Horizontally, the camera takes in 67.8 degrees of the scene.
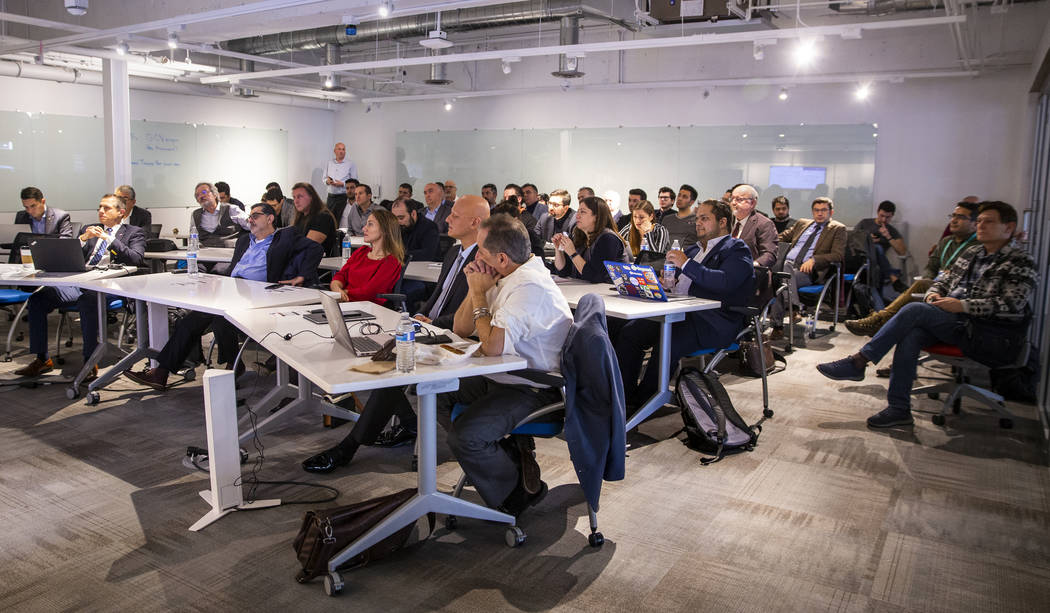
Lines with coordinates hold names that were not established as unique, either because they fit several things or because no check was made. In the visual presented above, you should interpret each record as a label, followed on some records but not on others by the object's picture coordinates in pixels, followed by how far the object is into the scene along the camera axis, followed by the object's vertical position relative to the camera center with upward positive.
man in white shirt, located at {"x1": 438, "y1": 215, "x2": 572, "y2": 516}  3.04 -0.53
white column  9.64 +1.01
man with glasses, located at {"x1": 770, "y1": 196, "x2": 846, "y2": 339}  7.91 -0.32
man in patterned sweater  4.61 -0.50
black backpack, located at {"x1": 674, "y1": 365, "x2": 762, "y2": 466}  4.25 -1.12
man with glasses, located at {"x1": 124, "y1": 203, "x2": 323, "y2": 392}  5.07 -0.45
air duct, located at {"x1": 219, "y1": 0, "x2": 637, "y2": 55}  9.10 +2.38
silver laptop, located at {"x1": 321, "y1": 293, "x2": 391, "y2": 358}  3.14 -0.55
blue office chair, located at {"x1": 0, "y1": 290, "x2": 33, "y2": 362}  5.94 -0.74
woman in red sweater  4.89 -0.35
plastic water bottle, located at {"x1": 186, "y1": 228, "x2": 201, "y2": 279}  5.52 -0.43
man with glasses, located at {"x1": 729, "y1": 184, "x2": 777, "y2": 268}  7.10 -0.11
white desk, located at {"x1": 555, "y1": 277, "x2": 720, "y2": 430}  4.23 -0.53
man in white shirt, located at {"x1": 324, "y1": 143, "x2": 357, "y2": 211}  12.48 +0.53
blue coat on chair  2.96 -0.73
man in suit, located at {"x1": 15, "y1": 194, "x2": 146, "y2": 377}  5.66 -0.48
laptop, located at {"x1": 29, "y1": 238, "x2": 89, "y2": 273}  5.41 -0.37
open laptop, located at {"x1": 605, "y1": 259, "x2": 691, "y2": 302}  4.57 -0.40
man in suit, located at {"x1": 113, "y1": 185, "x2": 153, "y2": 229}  8.43 -0.11
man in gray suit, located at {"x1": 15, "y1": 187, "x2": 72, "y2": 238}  7.26 -0.15
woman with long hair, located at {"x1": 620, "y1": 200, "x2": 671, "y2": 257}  6.76 -0.15
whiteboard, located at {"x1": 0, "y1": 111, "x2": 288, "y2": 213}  11.17 +0.71
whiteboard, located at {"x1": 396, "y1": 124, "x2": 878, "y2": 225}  10.38 +0.85
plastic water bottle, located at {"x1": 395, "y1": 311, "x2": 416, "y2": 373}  2.78 -0.49
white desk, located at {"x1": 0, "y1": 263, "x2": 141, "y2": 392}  5.13 -0.52
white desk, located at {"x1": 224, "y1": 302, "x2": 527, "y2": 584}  2.70 -0.60
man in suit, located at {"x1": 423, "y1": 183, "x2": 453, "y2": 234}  8.62 +0.05
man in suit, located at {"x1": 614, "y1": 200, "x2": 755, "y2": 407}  4.62 -0.48
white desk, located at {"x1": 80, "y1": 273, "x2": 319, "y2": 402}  4.42 -0.54
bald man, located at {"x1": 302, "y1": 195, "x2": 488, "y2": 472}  3.79 -0.59
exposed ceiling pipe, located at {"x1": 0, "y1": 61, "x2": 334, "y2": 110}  10.82 +1.85
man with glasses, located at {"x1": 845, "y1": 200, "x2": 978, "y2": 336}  5.53 -0.32
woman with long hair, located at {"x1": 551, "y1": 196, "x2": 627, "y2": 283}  5.56 -0.22
